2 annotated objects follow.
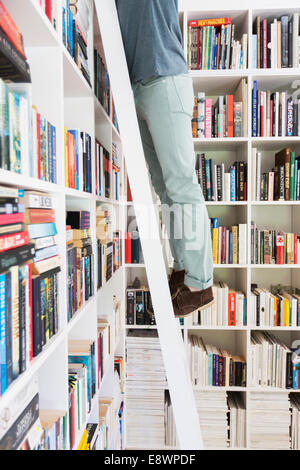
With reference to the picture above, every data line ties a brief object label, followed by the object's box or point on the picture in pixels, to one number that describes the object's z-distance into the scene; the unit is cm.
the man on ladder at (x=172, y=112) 100
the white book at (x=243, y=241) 199
